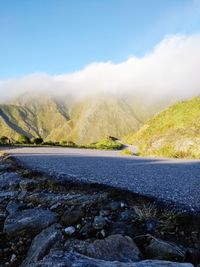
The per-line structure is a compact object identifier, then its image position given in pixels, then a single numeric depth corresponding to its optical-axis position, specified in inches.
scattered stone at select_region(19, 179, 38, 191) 187.7
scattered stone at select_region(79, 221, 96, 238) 116.1
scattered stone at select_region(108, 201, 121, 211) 132.6
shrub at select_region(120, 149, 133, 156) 608.7
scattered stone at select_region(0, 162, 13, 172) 273.1
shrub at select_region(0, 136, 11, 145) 953.2
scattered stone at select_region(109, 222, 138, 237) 113.4
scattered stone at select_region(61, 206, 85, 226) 125.9
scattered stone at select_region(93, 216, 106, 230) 118.5
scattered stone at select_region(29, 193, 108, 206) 143.4
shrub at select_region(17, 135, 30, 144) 1028.7
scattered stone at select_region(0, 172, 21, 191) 202.8
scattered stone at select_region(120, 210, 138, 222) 122.1
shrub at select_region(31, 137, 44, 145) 1021.3
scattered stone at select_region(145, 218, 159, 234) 114.9
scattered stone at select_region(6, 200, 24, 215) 153.1
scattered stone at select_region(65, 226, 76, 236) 117.8
